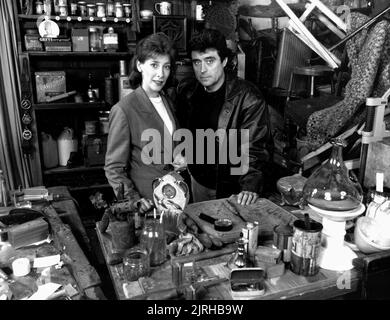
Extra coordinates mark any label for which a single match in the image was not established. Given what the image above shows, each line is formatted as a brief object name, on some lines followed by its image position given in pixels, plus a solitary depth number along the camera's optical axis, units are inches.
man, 97.6
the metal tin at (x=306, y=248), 56.7
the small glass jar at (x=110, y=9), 150.2
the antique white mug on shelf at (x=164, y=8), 151.1
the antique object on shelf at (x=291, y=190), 81.6
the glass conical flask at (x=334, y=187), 61.4
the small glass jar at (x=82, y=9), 146.1
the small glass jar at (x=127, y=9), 151.0
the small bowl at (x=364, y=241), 61.5
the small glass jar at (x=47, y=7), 140.5
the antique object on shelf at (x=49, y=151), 153.3
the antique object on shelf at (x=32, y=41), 139.8
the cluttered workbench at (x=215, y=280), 52.6
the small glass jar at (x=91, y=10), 147.0
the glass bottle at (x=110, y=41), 149.1
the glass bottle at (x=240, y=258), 58.0
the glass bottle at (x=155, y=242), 60.1
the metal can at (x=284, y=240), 60.2
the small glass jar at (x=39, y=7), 140.9
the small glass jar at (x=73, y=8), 145.0
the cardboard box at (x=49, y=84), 144.0
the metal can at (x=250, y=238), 59.6
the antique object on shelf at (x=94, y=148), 153.6
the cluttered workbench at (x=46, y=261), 54.0
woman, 84.3
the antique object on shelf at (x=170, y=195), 65.0
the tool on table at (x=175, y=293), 50.7
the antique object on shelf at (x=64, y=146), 157.6
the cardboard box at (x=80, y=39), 145.2
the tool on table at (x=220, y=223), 66.9
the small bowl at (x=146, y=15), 150.7
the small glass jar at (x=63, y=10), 142.7
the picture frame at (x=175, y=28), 149.7
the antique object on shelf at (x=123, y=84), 152.1
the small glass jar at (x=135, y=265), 56.0
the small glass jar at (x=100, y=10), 148.0
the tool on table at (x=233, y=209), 72.8
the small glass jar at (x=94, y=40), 148.4
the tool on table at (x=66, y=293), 52.7
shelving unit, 143.6
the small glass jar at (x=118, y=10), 149.5
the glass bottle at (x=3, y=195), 81.1
